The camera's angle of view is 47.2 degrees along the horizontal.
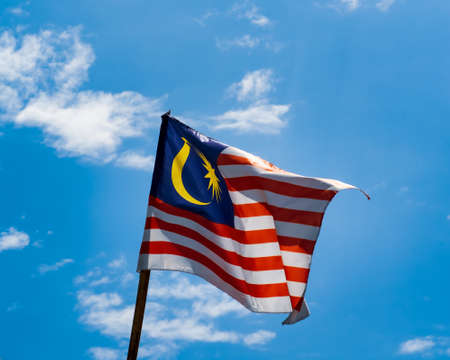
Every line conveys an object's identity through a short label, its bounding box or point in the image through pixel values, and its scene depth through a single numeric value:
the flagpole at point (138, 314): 10.59
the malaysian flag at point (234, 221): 11.35
